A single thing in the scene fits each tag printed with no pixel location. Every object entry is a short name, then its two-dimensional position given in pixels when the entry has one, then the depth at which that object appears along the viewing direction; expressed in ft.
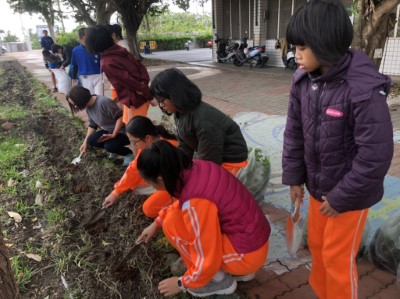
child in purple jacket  4.03
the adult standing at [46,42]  35.96
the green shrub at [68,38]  77.94
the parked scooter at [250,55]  38.22
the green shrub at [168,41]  91.25
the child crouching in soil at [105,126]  11.51
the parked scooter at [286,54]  34.40
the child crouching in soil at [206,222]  4.99
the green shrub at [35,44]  160.15
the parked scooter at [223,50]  44.27
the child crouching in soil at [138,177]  7.97
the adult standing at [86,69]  17.15
